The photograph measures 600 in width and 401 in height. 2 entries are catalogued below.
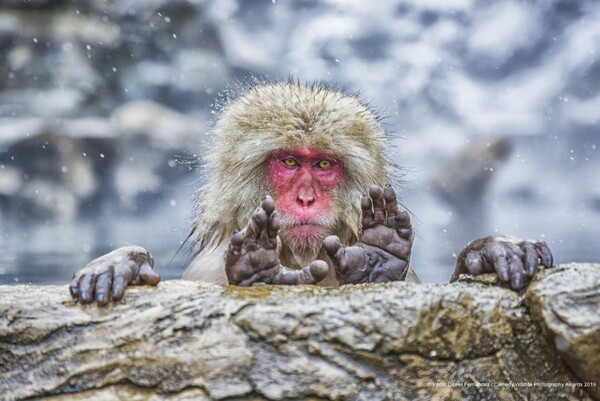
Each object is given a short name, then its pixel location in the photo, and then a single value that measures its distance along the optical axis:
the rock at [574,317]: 3.98
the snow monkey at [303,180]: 4.15
